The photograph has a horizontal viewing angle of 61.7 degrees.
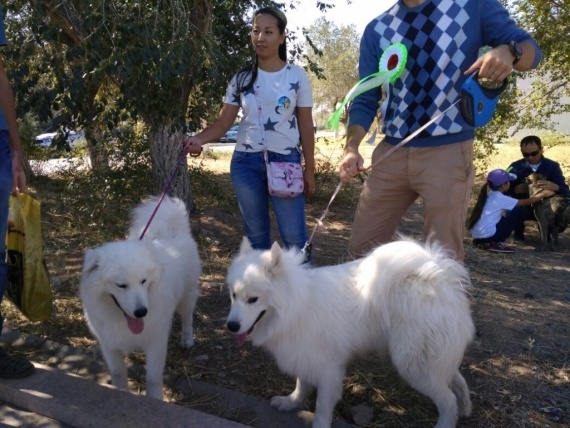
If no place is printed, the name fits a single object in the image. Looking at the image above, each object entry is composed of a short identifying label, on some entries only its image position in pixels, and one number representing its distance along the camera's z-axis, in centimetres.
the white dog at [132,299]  260
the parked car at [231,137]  2019
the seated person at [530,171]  684
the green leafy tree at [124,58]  336
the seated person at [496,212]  645
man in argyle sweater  238
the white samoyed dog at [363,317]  237
